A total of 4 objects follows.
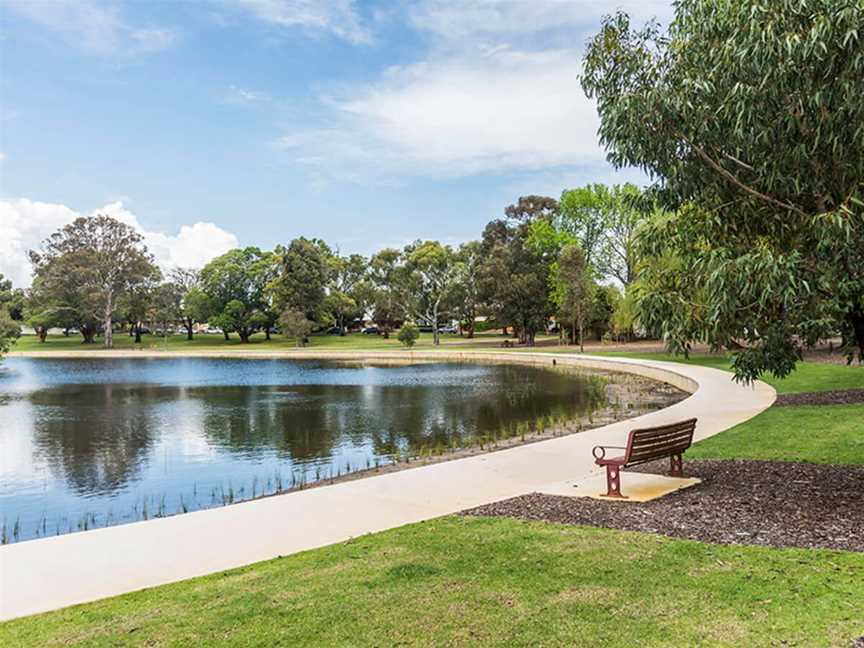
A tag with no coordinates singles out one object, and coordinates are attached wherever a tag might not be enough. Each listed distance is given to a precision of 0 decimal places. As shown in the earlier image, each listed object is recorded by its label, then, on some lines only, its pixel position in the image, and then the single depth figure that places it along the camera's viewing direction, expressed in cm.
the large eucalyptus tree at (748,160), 512
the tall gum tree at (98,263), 7406
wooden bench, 788
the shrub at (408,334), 5553
